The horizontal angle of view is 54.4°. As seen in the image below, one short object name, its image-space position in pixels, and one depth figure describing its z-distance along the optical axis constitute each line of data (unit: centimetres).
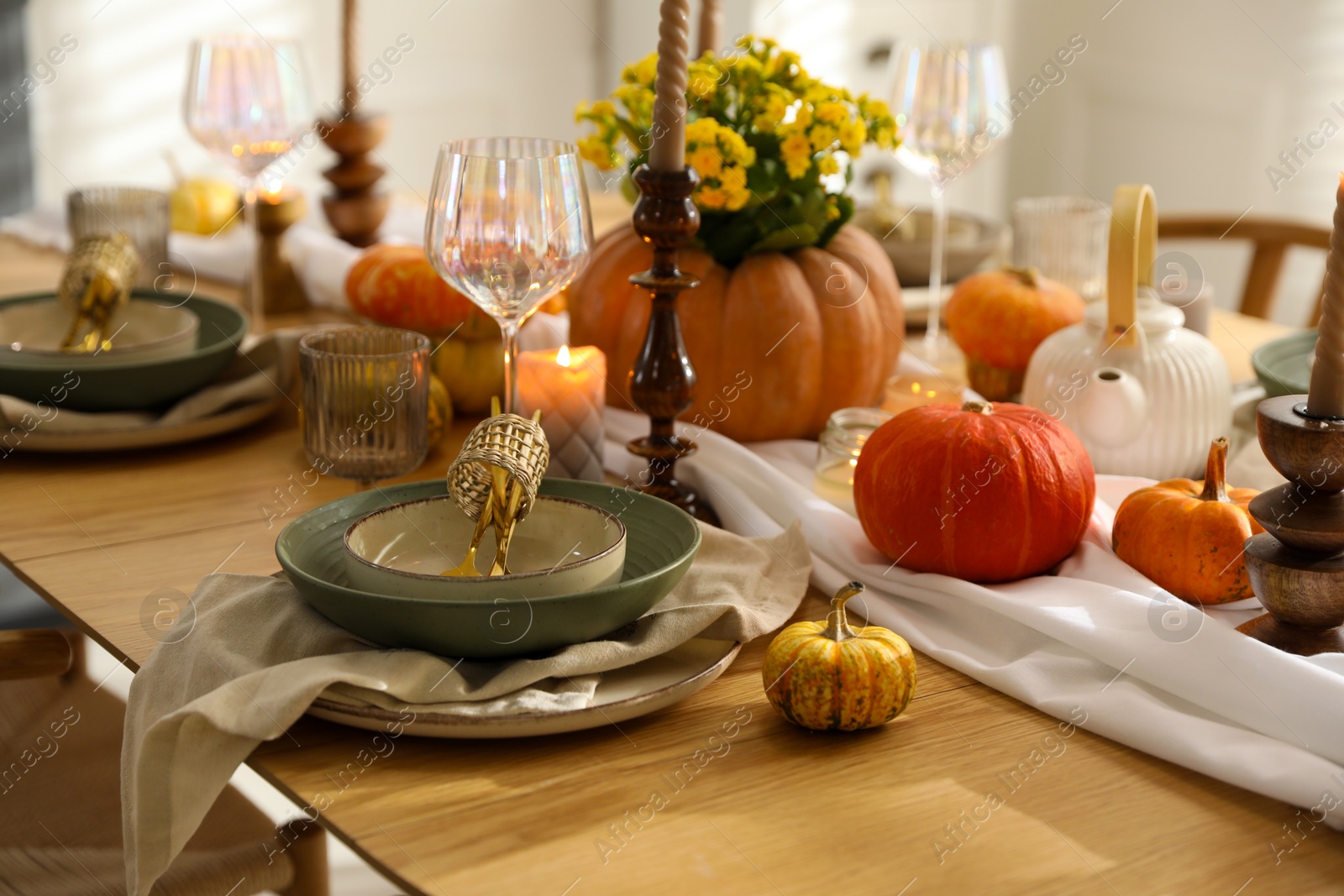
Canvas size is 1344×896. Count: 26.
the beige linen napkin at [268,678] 69
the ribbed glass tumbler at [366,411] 106
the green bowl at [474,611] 74
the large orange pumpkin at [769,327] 120
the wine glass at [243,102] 157
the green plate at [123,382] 121
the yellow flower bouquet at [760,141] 117
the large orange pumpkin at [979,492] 89
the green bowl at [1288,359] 121
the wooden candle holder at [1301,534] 74
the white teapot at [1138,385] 107
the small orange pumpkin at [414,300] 132
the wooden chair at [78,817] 108
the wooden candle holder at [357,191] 185
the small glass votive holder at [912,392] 119
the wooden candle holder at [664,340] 99
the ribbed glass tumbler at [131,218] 156
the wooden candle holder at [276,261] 170
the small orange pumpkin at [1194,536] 86
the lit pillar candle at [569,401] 111
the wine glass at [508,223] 93
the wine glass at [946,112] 150
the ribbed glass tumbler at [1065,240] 161
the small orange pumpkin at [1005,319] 131
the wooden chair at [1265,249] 210
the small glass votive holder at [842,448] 108
